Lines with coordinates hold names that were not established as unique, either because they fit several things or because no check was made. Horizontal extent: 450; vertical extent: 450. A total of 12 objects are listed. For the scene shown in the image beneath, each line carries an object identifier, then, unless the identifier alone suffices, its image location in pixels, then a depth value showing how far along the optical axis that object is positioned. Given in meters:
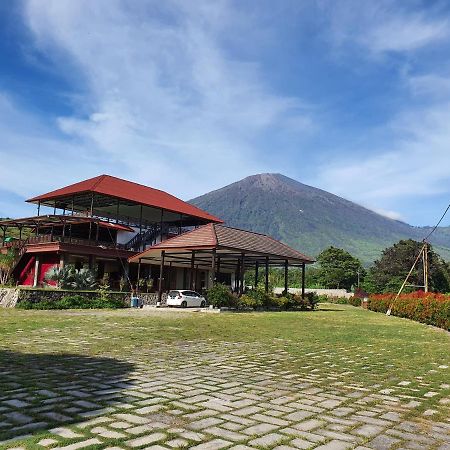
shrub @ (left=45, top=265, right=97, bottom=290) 26.70
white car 28.53
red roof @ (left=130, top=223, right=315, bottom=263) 27.19
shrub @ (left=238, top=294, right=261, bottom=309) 26.81
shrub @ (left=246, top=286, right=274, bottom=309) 27.73
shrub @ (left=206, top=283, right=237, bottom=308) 25.80
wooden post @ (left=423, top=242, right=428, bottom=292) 38.00
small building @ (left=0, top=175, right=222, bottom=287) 33.44
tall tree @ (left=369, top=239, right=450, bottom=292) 69.06
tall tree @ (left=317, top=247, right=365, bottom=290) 80.38
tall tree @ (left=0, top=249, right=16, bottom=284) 29.95
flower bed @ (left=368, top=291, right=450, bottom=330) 19.22
